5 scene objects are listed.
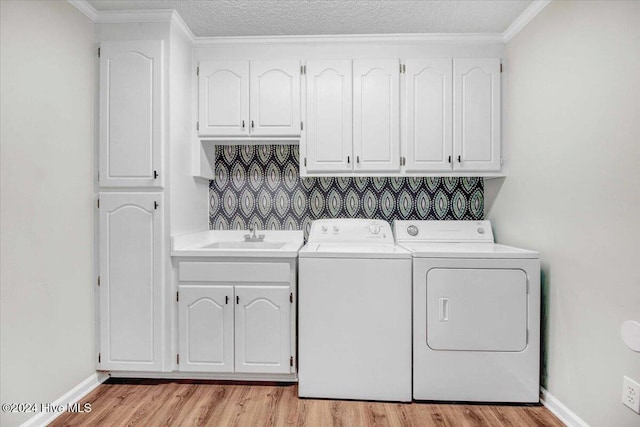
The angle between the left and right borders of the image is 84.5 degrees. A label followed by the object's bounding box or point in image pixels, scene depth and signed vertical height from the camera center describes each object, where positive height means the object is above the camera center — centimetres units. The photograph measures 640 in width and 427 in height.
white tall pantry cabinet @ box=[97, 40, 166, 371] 215 -3
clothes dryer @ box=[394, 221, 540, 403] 197 -66
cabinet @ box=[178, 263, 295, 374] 214 -73
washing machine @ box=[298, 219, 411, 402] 201 -67
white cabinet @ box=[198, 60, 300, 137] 242 +77
